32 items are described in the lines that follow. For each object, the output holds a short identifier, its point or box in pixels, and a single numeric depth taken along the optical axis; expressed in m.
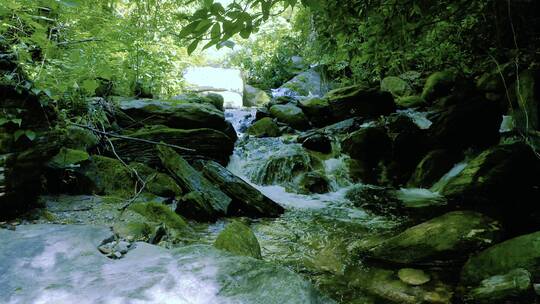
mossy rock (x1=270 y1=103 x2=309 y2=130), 10.61
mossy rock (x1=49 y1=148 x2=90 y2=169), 4.01
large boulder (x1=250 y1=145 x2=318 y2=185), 7.13
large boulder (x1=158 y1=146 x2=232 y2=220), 4.59
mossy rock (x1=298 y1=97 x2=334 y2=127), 10.41
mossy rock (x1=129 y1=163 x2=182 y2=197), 5.10
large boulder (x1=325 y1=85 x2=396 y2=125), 9.80
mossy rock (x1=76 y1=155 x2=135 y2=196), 4.53
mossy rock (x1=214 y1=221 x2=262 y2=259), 3.23
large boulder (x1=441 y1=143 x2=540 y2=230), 4.82
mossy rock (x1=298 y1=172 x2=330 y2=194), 6.54
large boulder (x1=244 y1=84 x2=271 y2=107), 15.71
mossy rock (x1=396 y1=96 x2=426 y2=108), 10.05
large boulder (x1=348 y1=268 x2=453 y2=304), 2.87
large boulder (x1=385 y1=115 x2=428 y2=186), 6.94
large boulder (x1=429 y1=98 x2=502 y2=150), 6.59
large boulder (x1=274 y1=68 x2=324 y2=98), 16.00
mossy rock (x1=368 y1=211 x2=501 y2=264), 3.35
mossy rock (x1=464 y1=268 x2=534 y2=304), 2.57
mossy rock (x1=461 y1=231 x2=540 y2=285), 2.81
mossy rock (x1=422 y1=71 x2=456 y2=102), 9.59
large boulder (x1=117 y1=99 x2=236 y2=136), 7.15
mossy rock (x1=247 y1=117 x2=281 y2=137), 9.96
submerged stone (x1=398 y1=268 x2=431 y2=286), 3.09
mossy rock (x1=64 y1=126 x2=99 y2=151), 4.69
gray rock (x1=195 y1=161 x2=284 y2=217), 5.05
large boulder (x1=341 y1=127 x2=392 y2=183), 7.29
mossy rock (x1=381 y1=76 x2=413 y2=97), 11.45
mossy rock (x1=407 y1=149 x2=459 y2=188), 6.36
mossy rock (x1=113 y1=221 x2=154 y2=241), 3.21
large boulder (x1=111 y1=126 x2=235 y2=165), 5.94
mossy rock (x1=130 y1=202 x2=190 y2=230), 3.96
